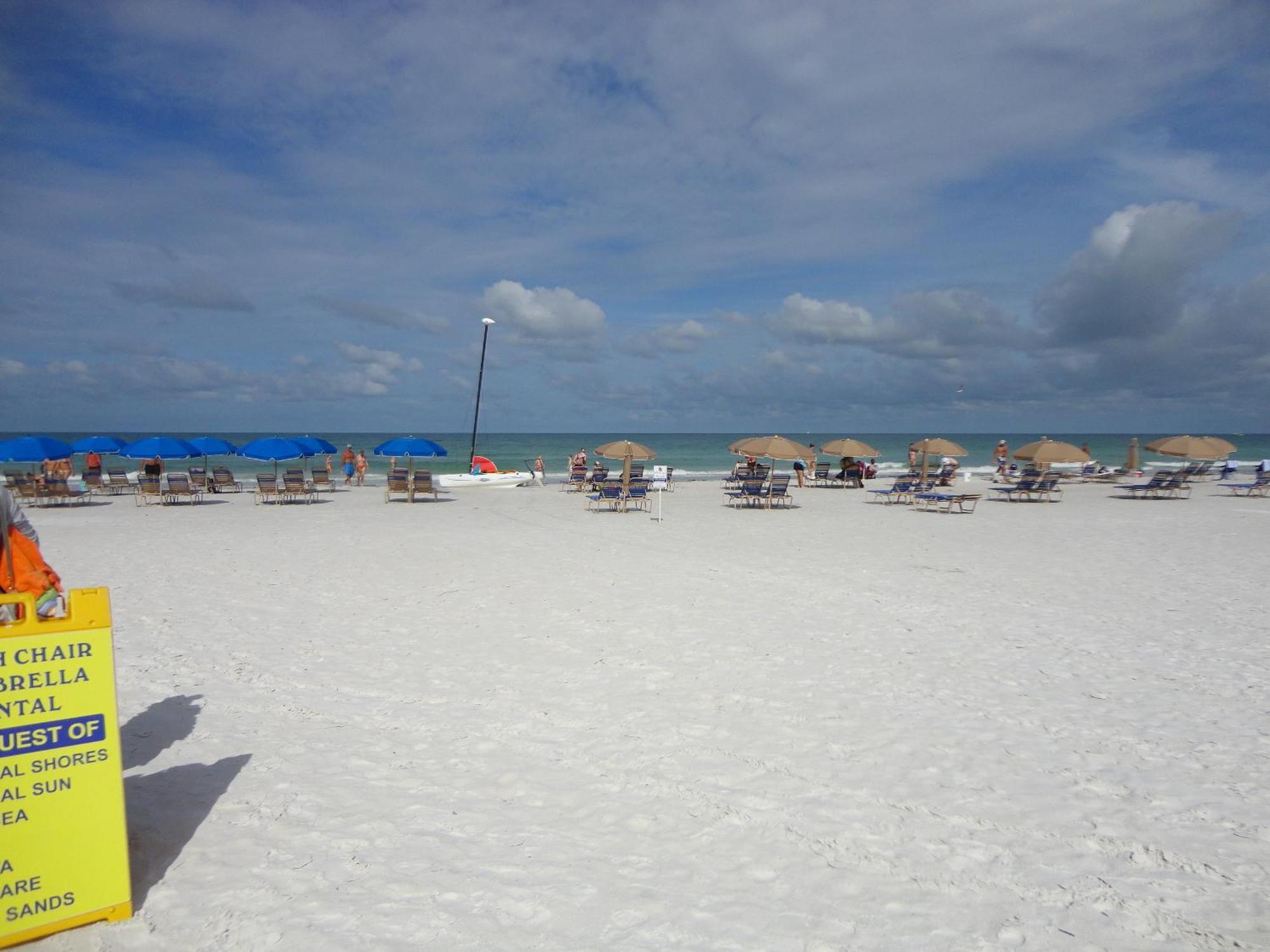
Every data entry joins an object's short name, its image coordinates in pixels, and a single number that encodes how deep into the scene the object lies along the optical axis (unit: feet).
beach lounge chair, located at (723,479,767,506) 58.65
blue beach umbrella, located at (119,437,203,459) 59.26
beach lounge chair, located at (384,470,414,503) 65.05
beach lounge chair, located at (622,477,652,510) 55.21
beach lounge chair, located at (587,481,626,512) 54.90
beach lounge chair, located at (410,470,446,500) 65.87
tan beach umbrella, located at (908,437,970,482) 72.38
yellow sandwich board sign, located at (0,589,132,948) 8.32
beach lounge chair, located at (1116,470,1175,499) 66.03
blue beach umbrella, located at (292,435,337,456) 68.90
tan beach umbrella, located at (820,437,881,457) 72.69
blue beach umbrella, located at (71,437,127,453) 70.49
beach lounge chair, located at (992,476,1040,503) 62.90
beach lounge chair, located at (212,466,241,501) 70.18
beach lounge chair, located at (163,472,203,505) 60.54
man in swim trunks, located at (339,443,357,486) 92.07
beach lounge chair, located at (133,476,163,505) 61.26
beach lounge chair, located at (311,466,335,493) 68.28
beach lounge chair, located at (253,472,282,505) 61.11
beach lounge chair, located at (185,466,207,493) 66.49
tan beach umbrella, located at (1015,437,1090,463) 66.69
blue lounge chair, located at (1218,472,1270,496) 70.54
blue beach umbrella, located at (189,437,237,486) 65.82
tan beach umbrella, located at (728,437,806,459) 63.31
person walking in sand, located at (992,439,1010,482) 97.91
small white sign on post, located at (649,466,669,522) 49.06
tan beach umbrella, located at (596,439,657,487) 62.90
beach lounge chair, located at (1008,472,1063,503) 62.64
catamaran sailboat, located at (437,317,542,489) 82.94
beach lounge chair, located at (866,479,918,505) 63.26
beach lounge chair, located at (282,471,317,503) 61.98
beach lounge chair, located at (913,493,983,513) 55.77
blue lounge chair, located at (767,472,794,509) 58.70
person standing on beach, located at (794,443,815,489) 82.33
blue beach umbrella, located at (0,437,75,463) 55.01
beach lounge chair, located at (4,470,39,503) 59.98
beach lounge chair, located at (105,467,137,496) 70.49
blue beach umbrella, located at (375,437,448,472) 62.03
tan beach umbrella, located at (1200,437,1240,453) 69.26
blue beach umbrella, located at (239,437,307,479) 62.08
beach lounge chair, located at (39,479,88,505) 59.21
